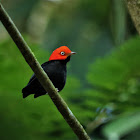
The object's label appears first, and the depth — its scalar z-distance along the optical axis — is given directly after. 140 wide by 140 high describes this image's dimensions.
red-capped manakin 5.52
